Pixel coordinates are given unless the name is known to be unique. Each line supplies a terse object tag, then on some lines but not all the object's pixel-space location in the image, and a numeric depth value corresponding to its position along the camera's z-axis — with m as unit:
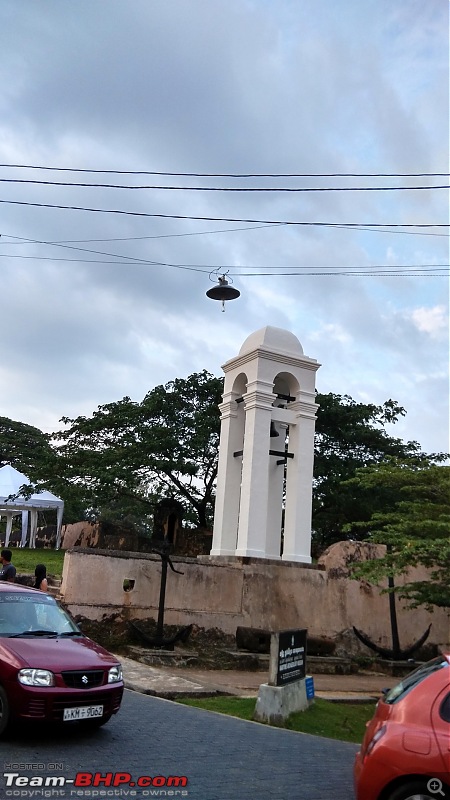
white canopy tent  26.69
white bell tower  15.43
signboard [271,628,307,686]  8.74
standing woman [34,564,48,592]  11.00
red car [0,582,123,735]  6.15
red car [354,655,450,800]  4.28
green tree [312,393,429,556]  23.58
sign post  8.50
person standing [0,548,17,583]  11.01
